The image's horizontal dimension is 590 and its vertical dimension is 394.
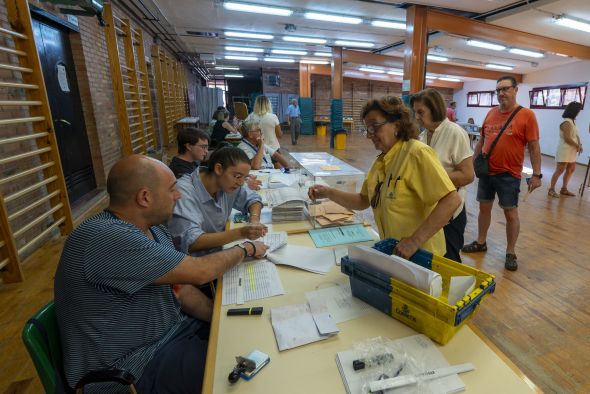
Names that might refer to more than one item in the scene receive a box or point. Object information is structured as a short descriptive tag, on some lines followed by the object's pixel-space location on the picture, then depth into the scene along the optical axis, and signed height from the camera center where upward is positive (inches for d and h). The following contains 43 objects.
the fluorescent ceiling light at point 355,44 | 341.1 +67.9
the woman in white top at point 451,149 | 78.8 -10.7
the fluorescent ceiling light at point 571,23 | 216.8 +52.6
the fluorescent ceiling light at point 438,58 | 403.1 +59.7
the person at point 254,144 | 139.6 -14.4
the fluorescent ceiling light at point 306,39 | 325.7 +70.6
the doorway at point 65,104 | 135.5 +5.5
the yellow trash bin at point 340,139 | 400.5 -37.5
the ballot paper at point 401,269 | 36.1 -19.1
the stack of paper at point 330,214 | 75.2 -25.1
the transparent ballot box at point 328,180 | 76.9 -24.7
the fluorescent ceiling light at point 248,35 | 313.4 +73.6
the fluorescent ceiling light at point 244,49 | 397.0 +76.5
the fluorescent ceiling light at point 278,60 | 472.2 +74.5
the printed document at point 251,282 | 48.2 -26.9
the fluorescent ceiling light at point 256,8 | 219.3 +70.1
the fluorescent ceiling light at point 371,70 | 551.5 +64.8
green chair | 36.7 -28.4
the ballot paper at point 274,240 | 62.6 -26.1
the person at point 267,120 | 173.9 -5.0
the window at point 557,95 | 359.3 +7.7
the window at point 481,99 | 529.3 +9.0
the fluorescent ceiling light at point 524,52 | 310.0 +49.3
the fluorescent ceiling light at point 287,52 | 404.2 +73.0
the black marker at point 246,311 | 44.1 -26.8
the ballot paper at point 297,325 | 38.6 -26.8
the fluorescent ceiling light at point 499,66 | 435.2 +49.9
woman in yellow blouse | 51.0 -12.7
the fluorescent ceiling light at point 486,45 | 271.4 +51.1
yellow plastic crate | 35.3 -22.4
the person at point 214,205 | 62.1 -20.4
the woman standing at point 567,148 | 185.5 -27.6
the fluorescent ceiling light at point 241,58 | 467.8 +77.9
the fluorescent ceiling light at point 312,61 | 483.3 +70.5
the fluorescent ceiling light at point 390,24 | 254.3 +64.8
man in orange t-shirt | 103.0 -16.2
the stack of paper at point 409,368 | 31.9 -27.1
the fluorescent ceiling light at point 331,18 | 241.0 +67.7
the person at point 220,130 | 224.5 -12.8
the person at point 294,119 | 441.4 -12.5
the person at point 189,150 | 115.6 -13.3
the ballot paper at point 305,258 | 55.6 -26.5
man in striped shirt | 38.6 -21.4
